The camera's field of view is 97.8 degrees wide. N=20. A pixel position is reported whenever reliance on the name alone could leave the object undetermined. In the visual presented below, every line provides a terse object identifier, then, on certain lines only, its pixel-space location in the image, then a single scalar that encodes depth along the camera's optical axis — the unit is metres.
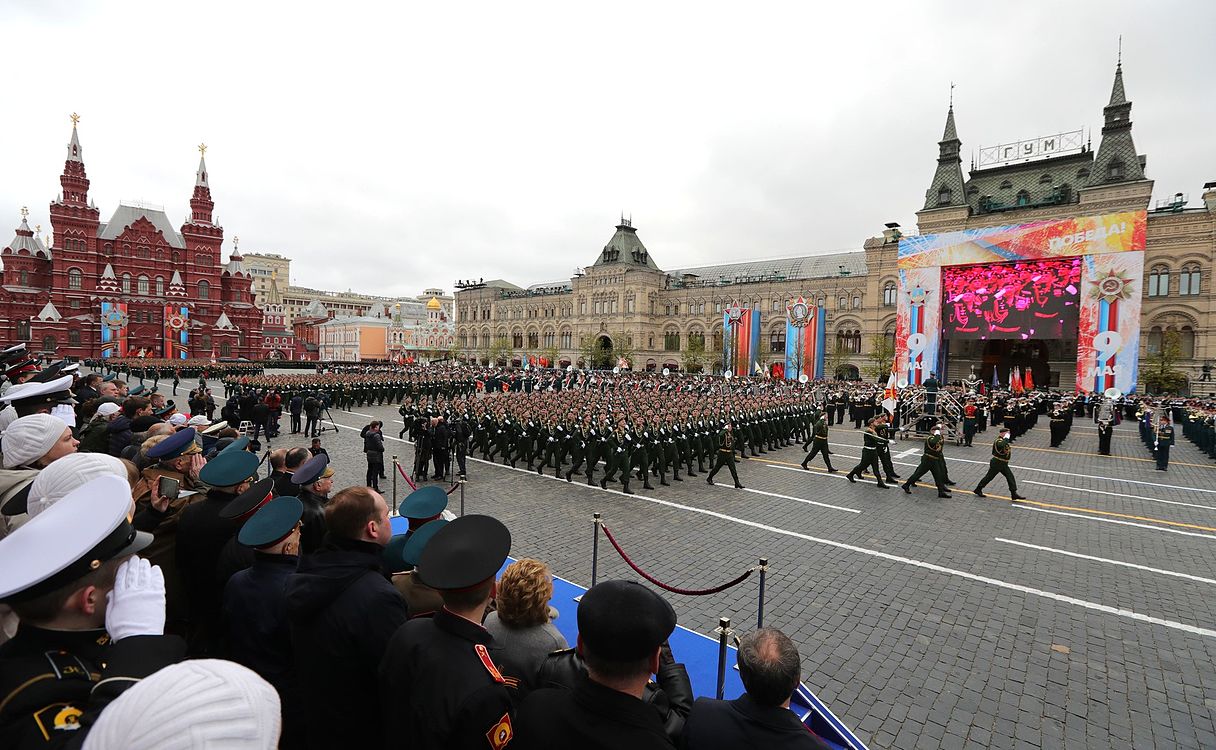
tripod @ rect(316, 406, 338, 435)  20.33
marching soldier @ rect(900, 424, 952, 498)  11.95
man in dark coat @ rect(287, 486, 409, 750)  2.50
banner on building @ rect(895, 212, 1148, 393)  35.47
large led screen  38.16
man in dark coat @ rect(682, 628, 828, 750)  2.13
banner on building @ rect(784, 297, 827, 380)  52.00
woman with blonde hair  2.70
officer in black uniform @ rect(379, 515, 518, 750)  2.11
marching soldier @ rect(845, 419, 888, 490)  13.09
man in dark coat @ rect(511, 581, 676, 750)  1.89
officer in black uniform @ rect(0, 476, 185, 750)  1.51
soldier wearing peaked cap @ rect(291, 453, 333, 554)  4.32
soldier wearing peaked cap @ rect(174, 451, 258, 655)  3.49
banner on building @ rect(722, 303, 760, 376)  55.09
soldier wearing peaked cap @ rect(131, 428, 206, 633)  3.57
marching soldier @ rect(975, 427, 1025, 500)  11.77
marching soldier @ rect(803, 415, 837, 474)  14.59
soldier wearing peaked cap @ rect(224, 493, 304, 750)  2.84
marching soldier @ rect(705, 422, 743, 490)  12.59
